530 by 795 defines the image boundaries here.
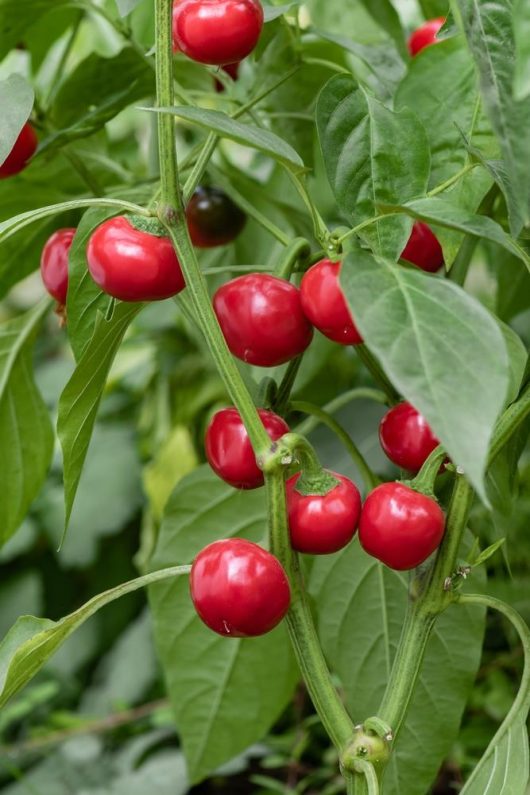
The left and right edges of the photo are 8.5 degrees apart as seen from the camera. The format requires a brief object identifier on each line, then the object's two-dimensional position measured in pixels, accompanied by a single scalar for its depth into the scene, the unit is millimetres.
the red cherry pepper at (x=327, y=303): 996
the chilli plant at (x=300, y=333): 966
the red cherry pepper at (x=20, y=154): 1108
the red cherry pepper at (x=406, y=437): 1042
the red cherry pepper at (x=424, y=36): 1151
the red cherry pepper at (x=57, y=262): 1102
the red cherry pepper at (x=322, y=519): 1010
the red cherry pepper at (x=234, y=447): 1027
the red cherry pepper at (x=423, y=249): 1059
